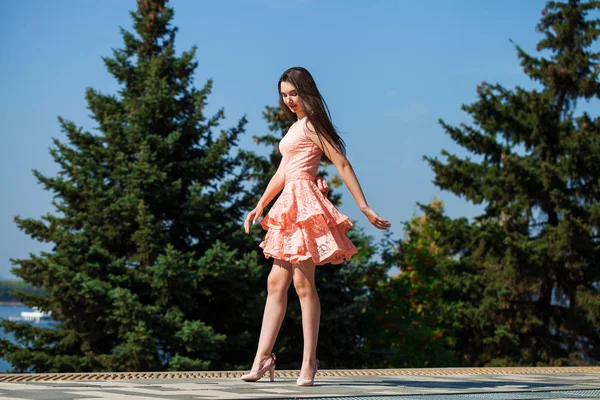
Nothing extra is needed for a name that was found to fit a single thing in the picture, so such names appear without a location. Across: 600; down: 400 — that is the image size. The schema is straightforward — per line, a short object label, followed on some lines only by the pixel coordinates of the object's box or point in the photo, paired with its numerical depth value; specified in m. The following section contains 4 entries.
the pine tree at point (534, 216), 19.48
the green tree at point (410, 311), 20.06
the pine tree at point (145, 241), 15.04
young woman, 4.61
